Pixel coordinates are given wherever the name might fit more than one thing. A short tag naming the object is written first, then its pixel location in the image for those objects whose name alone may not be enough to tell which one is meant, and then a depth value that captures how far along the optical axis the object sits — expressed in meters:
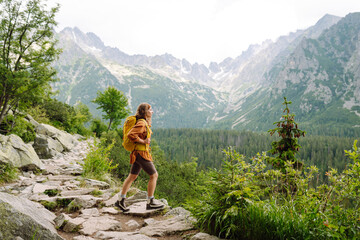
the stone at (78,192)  6.24
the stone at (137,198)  6.51
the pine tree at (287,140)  9.98
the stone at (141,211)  5.42
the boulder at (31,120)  14.50
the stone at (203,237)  3.31
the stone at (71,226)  4.14
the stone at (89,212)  5.06
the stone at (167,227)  4.05
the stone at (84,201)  5.46
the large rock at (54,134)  14.01
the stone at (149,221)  4.89
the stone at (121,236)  3.84
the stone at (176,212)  5.34
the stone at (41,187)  6.09
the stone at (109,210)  5.51
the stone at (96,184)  7.58
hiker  5.29
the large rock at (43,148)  11.03
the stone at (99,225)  4.26
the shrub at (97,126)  32.88
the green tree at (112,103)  30.75
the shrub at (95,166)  8.65
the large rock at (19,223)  2.66
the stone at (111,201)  6.00
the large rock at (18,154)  7.39
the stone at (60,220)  4.15
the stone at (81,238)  3.79
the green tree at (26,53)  9.66
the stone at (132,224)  4.82
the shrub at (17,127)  11.43
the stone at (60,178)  7.81
